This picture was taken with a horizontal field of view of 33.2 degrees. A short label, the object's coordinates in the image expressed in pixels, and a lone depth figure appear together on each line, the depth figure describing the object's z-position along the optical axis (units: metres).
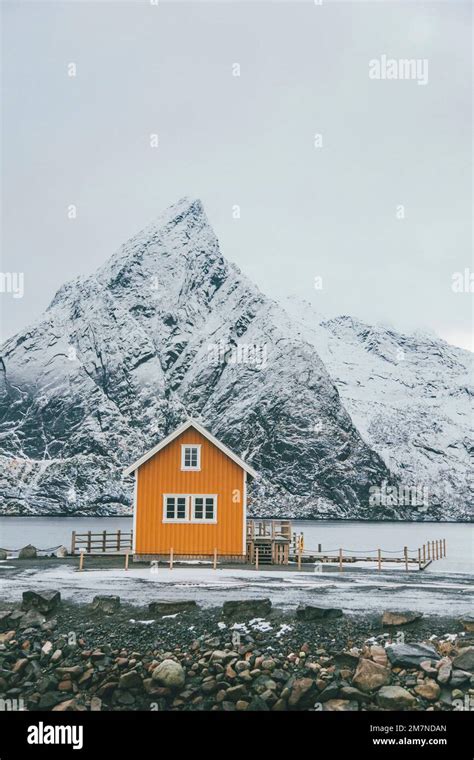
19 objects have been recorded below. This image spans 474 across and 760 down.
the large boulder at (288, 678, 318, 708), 24.53
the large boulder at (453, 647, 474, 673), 25.59
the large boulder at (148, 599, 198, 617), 29.25
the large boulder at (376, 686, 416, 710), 24.22
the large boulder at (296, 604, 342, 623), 28.56
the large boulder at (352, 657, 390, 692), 24.81
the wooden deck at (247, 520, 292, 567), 43.41
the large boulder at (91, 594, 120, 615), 29.42
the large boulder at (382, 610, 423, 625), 28.09
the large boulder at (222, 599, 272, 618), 28.83
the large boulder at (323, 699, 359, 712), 24.34
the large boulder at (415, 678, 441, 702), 24.53
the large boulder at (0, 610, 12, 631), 29.31
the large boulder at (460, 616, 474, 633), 28.16
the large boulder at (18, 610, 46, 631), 28.92
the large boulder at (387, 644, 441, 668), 25.73
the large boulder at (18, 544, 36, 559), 47.46
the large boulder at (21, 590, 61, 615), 29.65
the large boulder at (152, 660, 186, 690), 25.08
